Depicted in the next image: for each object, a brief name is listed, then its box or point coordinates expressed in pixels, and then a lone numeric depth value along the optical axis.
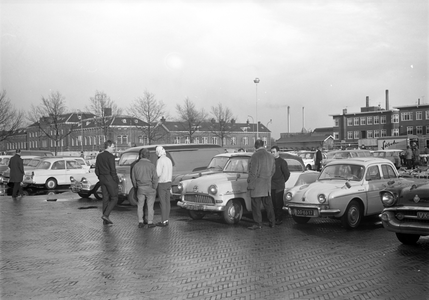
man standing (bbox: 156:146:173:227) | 10.72
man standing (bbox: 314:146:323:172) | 25.91
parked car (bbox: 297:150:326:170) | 36.94
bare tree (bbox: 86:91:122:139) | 52.09
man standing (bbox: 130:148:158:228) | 10.66
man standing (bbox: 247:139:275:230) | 10.19
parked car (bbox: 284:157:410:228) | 10.08
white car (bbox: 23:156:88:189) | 22.55
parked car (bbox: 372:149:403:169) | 36.16
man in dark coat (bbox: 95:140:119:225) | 10.90
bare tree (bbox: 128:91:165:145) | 50.78
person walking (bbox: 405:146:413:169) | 29.84
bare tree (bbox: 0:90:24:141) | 41.47
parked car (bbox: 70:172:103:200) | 17.02
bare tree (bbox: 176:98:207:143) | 56.31
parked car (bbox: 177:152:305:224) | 10.80
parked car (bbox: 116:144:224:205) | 15.88
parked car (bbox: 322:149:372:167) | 33.03
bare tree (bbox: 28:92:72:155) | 52.16
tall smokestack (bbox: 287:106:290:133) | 105.39
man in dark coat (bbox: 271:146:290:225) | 11.09
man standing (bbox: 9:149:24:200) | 17.84
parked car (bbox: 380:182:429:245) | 7.64
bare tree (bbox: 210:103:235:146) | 64.69
